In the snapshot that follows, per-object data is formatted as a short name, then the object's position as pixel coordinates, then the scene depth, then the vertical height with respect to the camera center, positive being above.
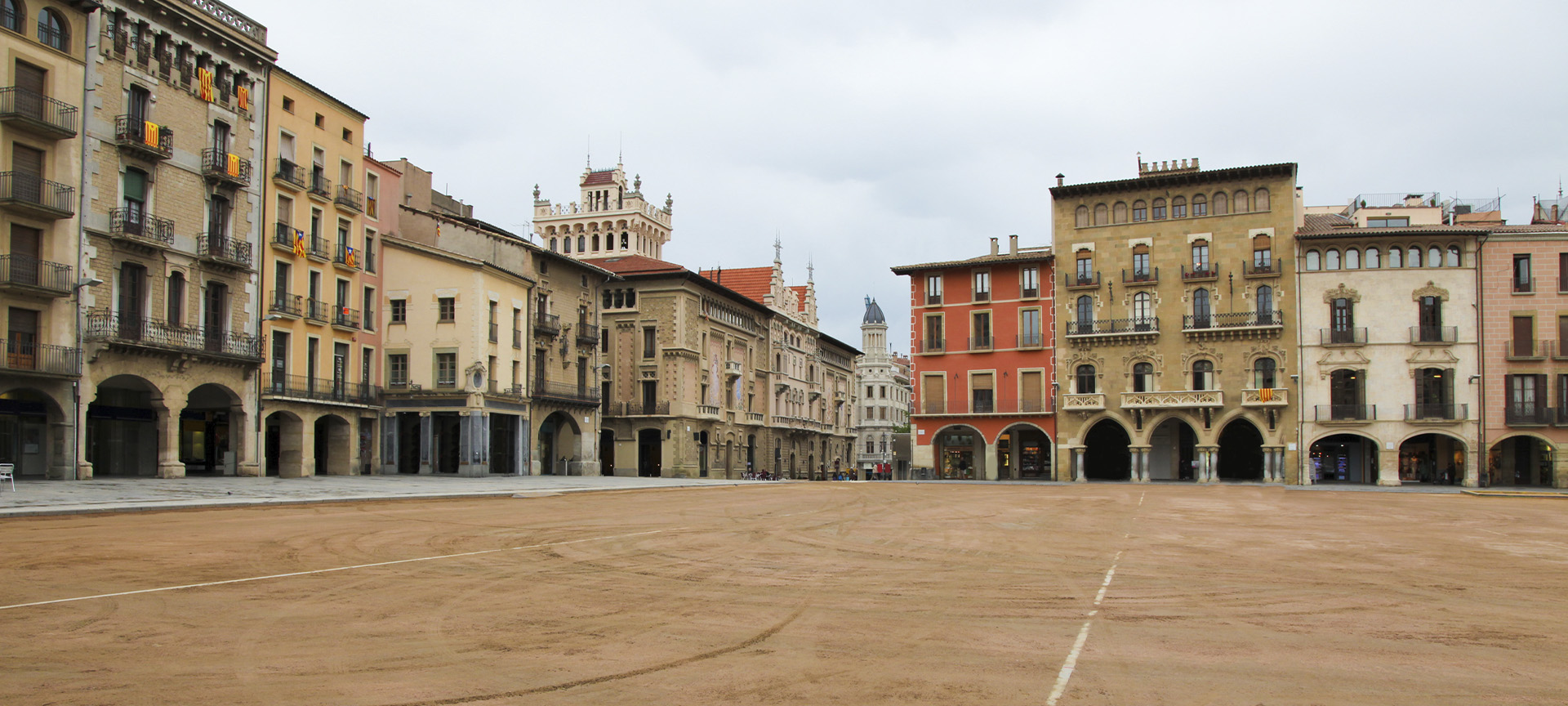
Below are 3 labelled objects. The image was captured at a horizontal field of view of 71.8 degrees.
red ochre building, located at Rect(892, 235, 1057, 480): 66.38 +2.49
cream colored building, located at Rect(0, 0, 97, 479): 33.19 +5.74
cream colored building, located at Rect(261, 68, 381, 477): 45.19 +4.85
